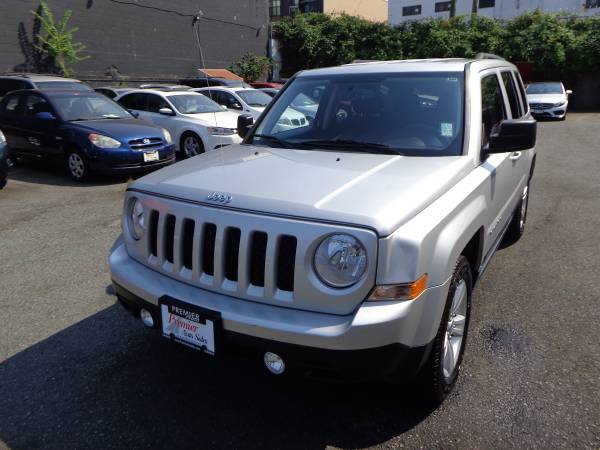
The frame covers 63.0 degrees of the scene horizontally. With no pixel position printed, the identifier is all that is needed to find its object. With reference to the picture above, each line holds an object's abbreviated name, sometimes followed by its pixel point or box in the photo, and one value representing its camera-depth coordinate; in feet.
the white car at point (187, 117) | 31.96
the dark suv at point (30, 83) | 36.37
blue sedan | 26.68
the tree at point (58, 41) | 56.18
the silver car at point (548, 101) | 57.98
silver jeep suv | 6.86
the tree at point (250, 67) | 86.07
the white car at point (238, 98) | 40.57
